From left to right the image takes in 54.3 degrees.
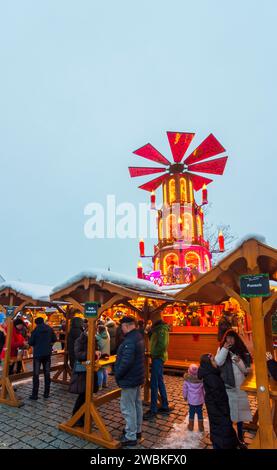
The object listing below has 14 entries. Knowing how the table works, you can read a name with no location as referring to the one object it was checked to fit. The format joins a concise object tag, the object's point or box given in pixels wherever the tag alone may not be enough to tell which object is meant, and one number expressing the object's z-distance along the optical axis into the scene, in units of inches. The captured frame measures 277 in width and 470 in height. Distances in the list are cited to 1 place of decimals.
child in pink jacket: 225.0
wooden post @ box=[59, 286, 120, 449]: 205.6
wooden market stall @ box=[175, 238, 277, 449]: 165.3
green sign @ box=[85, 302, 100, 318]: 239.5
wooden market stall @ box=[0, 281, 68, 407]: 308.2
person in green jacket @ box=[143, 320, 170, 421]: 266.5
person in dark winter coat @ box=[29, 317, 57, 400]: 314.4
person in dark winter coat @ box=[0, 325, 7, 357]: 377.2
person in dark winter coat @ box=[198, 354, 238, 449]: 174.9
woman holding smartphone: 189.6
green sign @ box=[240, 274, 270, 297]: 174.5
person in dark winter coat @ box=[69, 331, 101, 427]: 236.8
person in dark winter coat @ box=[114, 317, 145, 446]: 201.6
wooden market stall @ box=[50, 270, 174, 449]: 214.4
